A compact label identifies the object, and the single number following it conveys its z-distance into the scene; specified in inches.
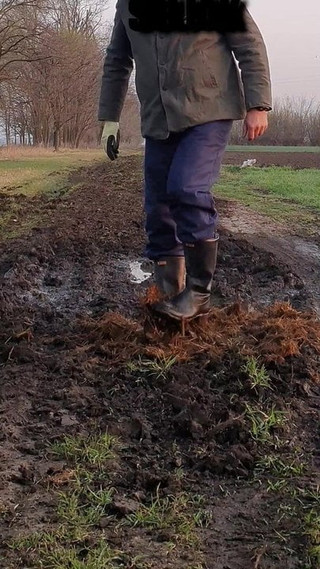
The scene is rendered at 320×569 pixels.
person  143.2
